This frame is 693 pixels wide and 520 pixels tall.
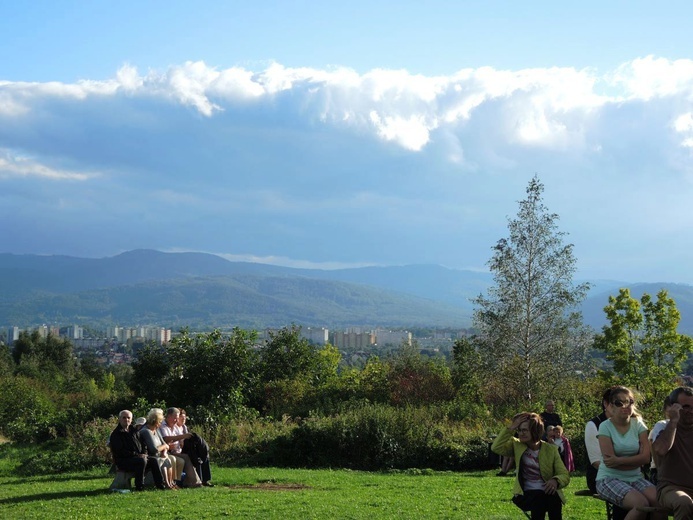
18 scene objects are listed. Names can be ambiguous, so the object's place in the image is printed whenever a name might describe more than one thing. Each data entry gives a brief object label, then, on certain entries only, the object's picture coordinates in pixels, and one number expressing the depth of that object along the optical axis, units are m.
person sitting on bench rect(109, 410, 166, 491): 12.38
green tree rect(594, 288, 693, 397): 31.30
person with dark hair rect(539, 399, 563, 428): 13.81
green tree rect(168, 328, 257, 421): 26.72
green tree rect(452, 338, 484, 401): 29.44
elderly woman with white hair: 12.48
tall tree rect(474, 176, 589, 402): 28.61
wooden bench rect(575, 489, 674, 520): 6.64
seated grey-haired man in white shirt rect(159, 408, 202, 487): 13.03
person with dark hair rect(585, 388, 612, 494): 7.62
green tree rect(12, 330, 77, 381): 65.25
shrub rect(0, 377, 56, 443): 25.39
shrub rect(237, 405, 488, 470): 18.05
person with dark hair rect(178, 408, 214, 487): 13.19
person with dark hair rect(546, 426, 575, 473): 11.85
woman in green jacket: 7.23
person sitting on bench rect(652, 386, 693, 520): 6.66
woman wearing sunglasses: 6.85
